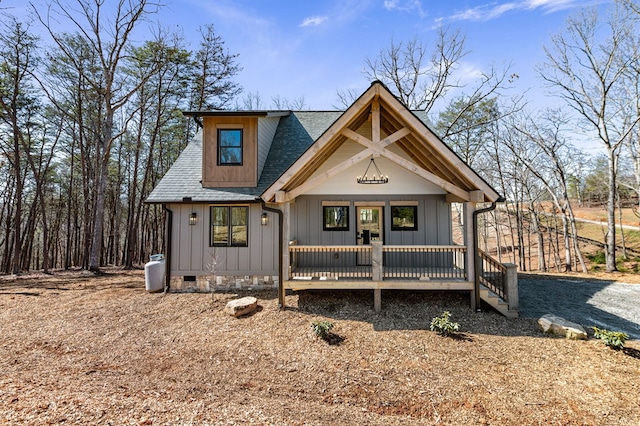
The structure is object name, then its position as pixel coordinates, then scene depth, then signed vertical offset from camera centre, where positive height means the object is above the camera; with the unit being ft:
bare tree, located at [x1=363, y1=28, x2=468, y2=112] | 56.13 +34.58
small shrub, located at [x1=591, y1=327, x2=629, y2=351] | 17.00 -7.05
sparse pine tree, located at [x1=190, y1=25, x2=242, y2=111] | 57.72 +32.04
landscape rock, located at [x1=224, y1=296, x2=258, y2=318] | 23.03 -6.77
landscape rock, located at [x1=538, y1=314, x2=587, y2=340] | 18.75 -7.13
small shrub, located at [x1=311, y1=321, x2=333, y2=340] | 19.33 -7.22
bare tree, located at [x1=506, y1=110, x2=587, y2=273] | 51.68 +13.71
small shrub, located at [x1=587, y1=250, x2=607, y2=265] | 59.06 -7.31
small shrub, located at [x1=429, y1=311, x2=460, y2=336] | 19.38 -7.04
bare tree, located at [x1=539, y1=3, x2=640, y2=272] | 44.52 +26.20
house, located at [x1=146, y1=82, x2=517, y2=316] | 29.53 +1.47
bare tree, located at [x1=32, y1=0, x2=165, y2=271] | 42.37 +29.83
